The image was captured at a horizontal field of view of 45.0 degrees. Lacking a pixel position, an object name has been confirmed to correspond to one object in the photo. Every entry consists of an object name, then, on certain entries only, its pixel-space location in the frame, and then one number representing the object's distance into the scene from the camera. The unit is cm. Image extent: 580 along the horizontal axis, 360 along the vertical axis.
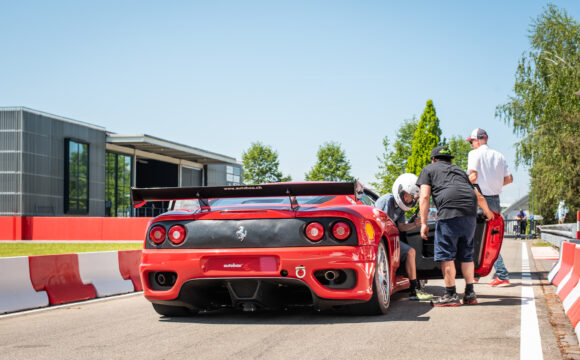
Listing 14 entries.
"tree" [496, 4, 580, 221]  3156
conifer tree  5612
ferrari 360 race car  555
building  3938
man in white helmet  716
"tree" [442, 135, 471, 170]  9219
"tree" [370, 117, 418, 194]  7450
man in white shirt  874
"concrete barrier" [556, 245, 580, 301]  655
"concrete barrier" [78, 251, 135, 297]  860
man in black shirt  680
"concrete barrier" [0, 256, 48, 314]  716
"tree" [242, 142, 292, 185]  8631
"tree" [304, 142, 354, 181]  8562
